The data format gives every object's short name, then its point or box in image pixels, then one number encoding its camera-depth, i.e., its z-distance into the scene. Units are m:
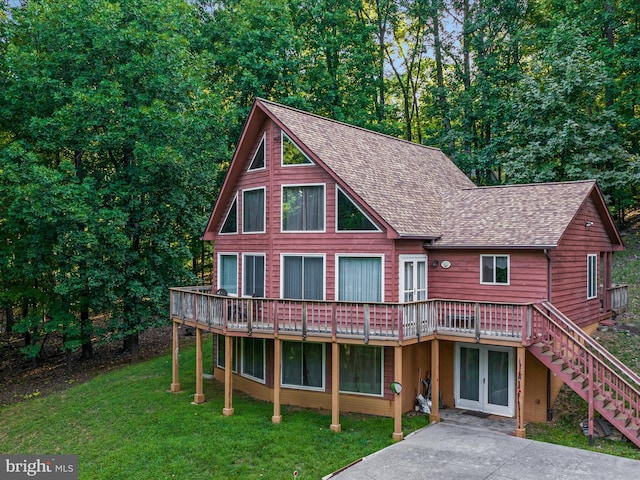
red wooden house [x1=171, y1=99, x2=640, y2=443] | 12.34
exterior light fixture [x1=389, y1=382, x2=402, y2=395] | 11.91
